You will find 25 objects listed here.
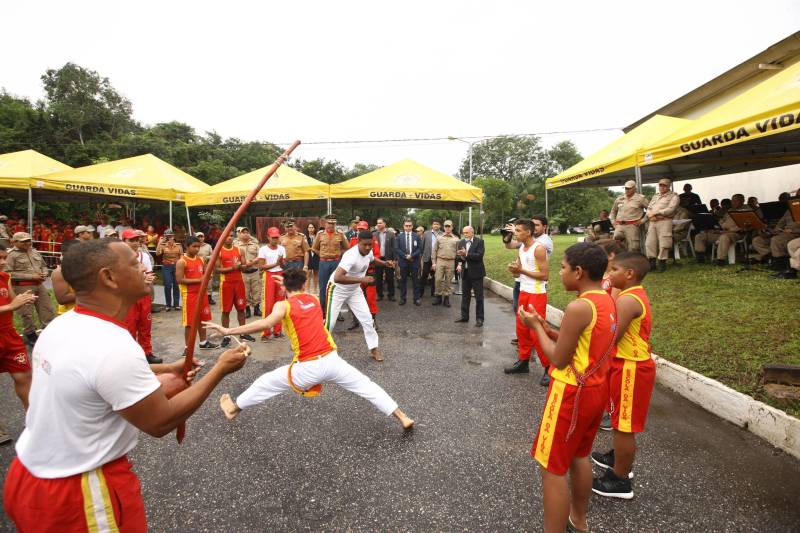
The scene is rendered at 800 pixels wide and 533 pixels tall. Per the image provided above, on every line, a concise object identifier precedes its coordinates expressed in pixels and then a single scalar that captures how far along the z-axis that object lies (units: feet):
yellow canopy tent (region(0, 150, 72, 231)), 39.78
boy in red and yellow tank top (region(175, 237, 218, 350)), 19.89
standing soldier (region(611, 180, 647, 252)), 30.53
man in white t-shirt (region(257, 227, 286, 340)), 23.47
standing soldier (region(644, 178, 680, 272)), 28.17
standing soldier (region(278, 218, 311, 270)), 27.22
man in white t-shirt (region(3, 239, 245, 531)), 4.59
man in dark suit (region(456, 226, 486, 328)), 26.94
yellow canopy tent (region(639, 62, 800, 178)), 15.60
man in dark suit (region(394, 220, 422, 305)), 34.17
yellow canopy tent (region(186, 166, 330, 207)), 38.11
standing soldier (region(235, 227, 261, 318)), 28.18
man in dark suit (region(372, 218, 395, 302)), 34.58
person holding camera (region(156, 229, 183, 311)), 30.04
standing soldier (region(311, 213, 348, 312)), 26.71
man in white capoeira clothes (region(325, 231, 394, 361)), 19.36
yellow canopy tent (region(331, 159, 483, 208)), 38.42
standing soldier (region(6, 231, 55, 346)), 19.97
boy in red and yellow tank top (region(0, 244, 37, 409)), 12.23
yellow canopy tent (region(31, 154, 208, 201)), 40.11
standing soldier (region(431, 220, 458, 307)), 32.71
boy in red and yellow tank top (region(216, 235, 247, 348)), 22.39
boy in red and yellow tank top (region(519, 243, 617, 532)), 7.32
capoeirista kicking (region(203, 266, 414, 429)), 11.78
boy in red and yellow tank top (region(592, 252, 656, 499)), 9.32
